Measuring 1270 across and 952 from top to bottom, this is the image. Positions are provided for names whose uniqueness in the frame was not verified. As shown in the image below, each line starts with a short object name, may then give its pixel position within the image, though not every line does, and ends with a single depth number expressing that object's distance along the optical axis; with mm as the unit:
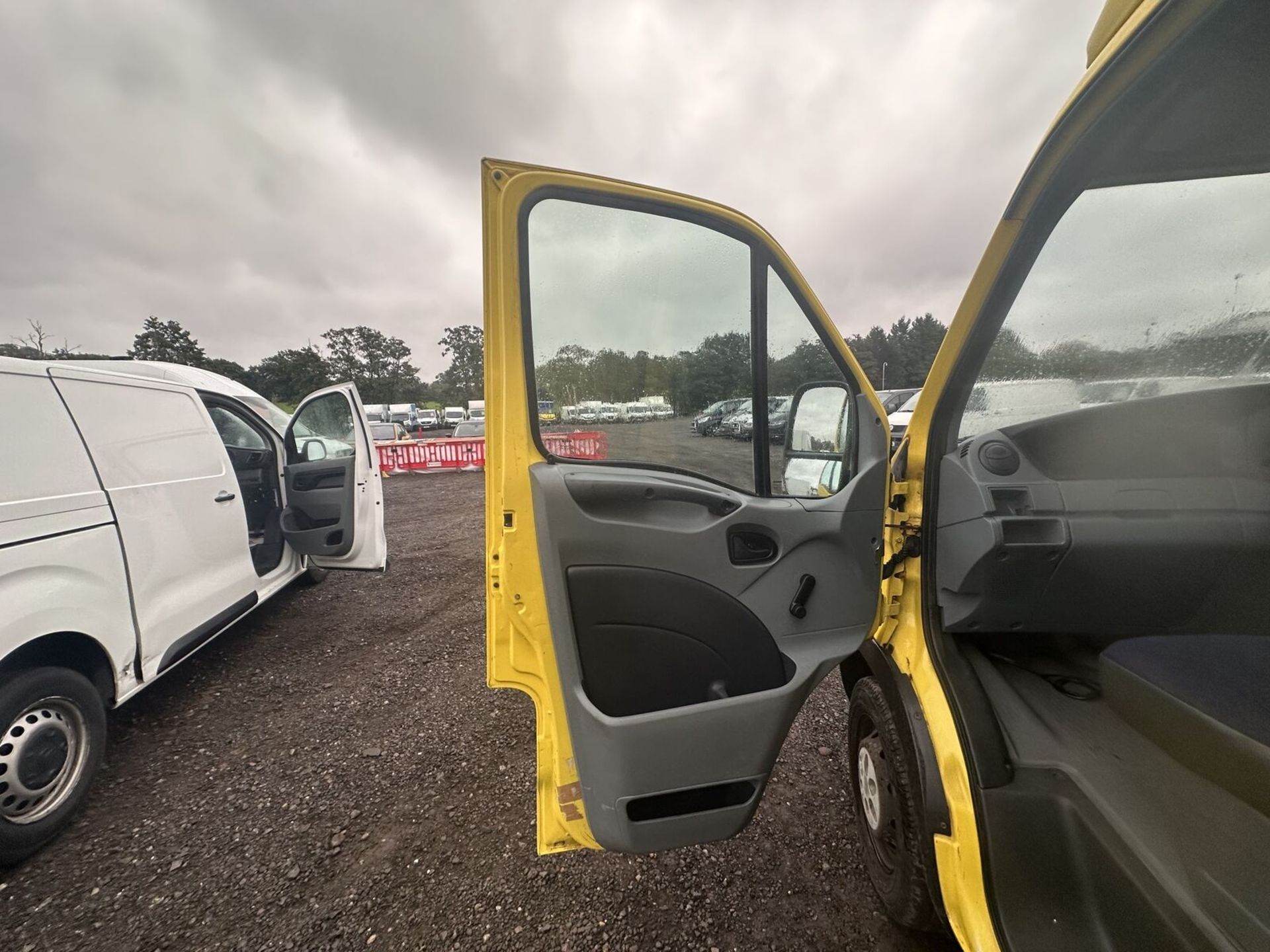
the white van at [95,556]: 1950
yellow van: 1213
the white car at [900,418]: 9359
